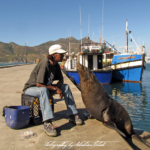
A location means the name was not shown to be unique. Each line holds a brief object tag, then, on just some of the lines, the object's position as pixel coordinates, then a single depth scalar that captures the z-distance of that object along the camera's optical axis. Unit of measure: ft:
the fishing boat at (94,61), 53.52
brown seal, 10.44
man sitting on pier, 8.72
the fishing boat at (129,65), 58.32
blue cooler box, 8.37
